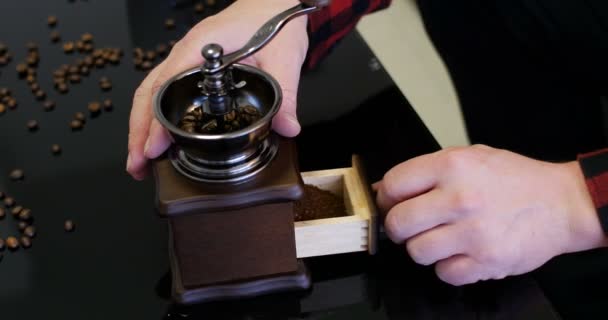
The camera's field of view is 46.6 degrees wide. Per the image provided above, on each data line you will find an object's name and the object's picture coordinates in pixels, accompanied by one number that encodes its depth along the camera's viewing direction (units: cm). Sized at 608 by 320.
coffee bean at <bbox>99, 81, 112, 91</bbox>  108
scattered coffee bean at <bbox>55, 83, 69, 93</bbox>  108
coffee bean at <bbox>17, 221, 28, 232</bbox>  87
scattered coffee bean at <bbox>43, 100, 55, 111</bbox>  105
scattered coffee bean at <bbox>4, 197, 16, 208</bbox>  90
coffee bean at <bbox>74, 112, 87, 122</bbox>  103
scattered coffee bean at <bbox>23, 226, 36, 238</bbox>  85
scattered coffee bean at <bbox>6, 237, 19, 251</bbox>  85
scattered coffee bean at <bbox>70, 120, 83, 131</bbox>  102
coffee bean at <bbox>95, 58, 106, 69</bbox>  113
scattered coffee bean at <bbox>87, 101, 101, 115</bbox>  104
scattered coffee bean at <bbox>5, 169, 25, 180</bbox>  94
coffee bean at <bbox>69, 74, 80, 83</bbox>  110
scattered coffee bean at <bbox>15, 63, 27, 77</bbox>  111
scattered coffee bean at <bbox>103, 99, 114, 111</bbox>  105
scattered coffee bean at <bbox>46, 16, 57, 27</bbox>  121
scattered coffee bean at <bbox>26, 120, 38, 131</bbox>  102
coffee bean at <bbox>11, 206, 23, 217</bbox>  88
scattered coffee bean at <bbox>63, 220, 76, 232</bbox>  86
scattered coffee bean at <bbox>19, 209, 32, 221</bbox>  88
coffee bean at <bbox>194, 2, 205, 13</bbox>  125
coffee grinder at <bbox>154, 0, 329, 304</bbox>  66
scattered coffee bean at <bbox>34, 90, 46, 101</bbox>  107
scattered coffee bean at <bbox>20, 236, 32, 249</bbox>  85
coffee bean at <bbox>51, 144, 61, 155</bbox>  98
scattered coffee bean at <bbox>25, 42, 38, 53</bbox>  116
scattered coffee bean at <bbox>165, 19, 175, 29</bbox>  121
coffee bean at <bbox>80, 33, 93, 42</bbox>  117
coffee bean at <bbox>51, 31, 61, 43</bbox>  118
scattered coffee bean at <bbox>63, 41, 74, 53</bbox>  115
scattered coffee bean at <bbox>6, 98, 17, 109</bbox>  105
